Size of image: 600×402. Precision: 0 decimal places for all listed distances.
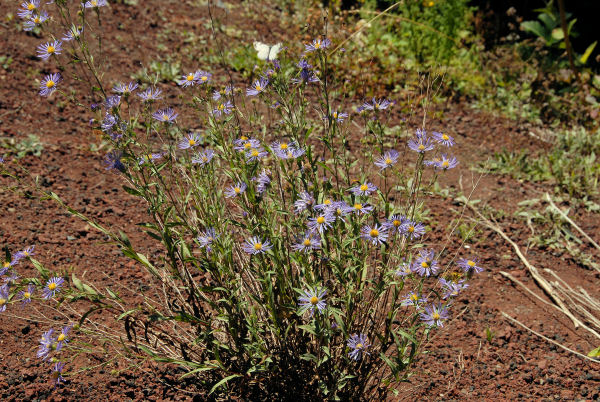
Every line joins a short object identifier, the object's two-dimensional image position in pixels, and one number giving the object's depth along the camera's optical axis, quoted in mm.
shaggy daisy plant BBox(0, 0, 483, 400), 1702
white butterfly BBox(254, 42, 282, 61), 3281
